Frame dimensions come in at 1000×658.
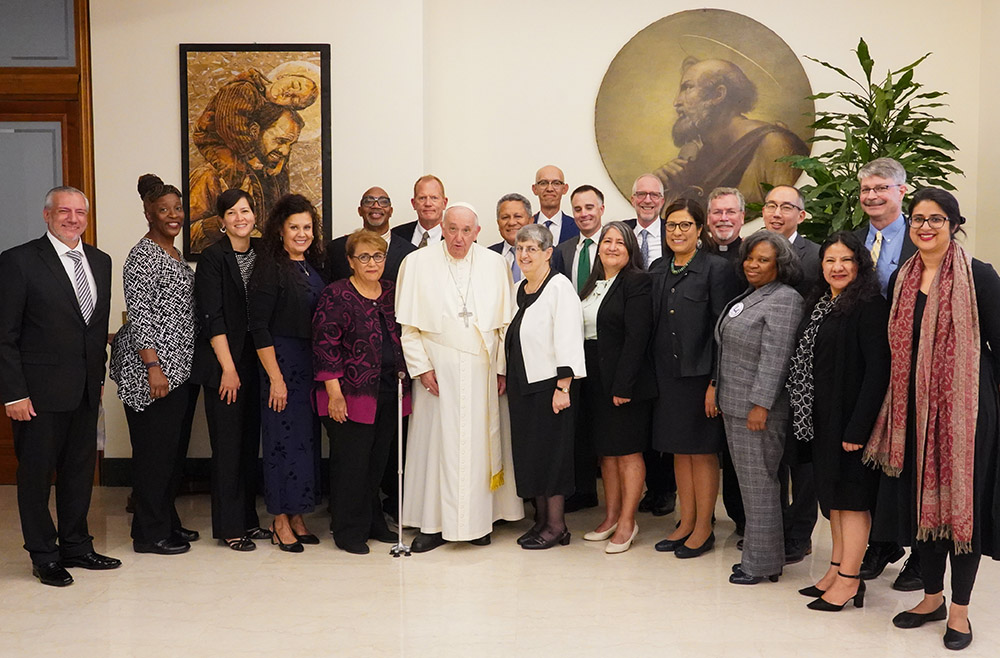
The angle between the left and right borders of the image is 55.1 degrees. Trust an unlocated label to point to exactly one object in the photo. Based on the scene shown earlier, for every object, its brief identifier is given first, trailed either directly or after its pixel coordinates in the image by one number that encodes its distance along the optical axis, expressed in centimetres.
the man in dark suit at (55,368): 427
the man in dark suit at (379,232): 534
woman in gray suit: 407
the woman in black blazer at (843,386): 372
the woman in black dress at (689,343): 449
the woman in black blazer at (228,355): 470
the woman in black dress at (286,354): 467
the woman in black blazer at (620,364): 461
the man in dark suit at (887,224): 414
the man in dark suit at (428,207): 559
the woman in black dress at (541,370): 468
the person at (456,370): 479
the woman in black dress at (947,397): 346
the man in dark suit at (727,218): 484
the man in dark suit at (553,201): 580
